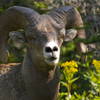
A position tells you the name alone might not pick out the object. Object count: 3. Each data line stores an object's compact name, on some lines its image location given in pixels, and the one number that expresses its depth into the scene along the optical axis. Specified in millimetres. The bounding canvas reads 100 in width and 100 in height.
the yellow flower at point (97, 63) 10435
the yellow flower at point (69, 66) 10258
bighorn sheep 8445
